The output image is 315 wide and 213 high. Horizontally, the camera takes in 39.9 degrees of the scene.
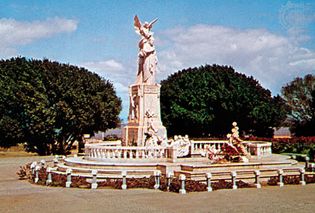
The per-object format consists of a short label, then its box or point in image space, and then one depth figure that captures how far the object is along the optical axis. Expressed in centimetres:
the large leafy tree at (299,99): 7262
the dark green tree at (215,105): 5612
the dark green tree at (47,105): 4675
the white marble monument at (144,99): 3072
